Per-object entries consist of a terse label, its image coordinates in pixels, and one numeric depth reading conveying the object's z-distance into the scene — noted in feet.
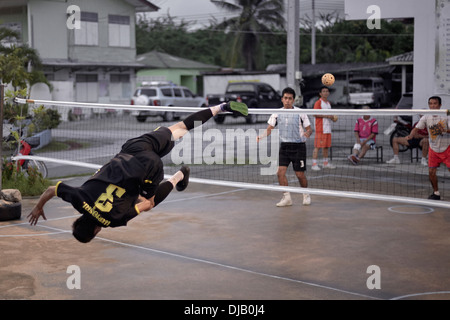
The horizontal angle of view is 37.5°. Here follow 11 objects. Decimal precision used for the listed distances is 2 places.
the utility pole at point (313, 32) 177.49
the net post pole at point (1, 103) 37.06
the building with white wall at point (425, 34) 52.80
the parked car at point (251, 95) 122.72
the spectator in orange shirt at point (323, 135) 53.95
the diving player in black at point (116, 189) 22.89
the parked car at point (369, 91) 151.53
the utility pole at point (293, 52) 62.95
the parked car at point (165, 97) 129.70
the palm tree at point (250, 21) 200.95
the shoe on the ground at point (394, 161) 58.09
